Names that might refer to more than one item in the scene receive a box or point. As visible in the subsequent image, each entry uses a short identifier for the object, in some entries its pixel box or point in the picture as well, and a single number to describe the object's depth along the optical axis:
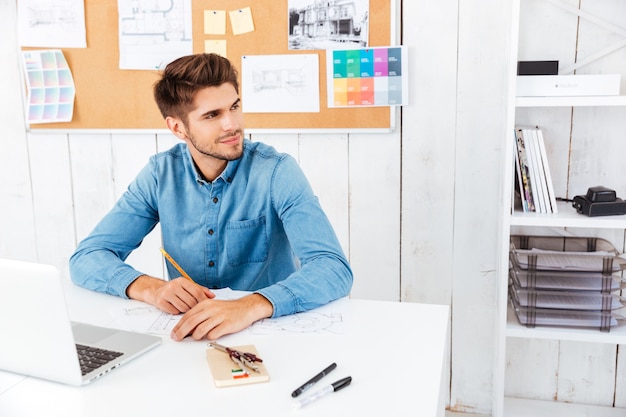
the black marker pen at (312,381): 1.00
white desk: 0.97
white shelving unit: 1.93
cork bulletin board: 2.31
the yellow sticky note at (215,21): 2.38
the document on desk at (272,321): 1.29
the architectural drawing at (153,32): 2.42
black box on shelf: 2.00
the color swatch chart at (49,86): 2.56
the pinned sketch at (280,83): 2.33
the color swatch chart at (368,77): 2.24
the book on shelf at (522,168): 2.06
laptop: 1.00
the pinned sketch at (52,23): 2.51
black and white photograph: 2.25
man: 1.69
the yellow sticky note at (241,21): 2.35
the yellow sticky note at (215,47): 2.39
